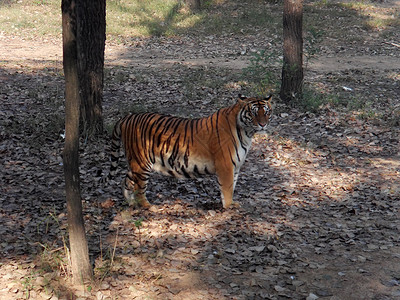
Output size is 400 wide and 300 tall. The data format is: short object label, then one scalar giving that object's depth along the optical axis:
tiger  12.17
